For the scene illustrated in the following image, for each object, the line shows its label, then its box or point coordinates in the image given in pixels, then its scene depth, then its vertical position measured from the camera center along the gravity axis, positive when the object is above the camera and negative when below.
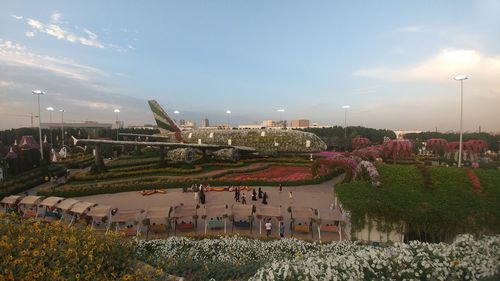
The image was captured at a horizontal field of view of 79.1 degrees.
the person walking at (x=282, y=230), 19.45 -6.32
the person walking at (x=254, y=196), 27.81 -5.96
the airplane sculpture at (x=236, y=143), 43.41 -1.80
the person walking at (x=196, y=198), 27.76 -6.13
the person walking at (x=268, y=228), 19.58 -6.22
